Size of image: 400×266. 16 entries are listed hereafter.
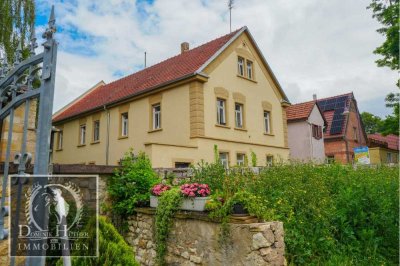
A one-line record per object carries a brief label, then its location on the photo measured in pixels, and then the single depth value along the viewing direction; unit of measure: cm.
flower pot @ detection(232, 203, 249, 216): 523
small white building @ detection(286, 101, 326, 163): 2319
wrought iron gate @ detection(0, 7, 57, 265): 194
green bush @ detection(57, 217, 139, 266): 377
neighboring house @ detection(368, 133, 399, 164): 2997
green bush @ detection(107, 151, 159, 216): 764
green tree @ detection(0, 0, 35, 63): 1391
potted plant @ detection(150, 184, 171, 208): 707
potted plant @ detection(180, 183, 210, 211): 588
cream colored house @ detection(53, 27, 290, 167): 1471
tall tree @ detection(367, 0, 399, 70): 1173
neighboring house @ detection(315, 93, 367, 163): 2800
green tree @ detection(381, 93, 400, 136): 1479
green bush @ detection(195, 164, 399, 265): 535
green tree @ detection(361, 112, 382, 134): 5079
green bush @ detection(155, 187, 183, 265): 638
